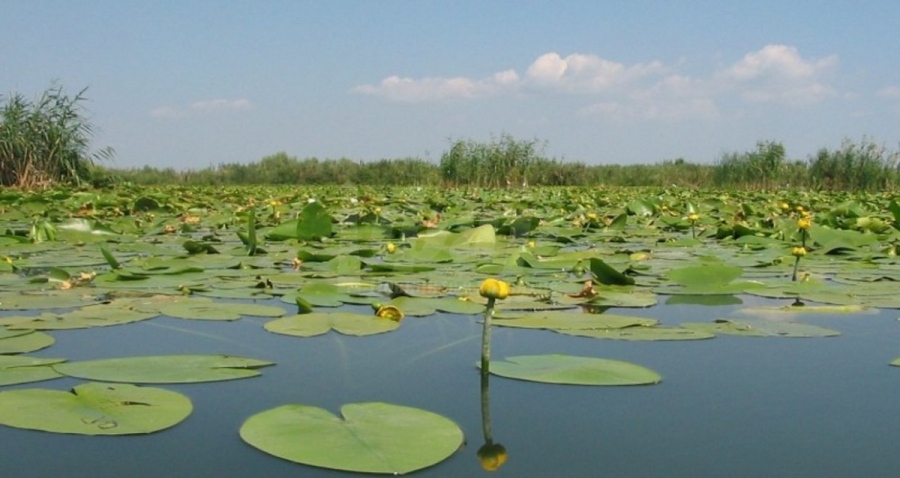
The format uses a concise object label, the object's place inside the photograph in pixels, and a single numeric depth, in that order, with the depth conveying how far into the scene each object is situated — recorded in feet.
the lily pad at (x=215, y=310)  5.21
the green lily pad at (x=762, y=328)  4.72
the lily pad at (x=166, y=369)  3.51
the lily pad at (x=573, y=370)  3.52
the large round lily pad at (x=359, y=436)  2.45
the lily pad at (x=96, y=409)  2.79
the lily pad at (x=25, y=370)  3.46
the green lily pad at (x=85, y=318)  4.85
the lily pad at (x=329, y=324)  4.69
